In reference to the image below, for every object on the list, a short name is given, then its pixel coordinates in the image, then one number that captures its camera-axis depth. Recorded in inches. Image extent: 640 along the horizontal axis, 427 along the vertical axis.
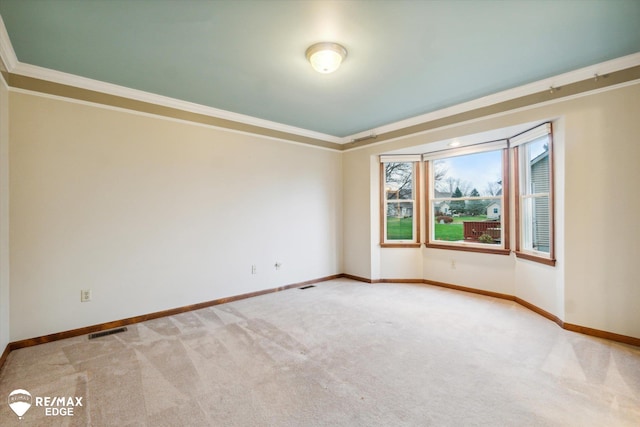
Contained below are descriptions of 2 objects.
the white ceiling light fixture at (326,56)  95.3
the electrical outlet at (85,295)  118.7
